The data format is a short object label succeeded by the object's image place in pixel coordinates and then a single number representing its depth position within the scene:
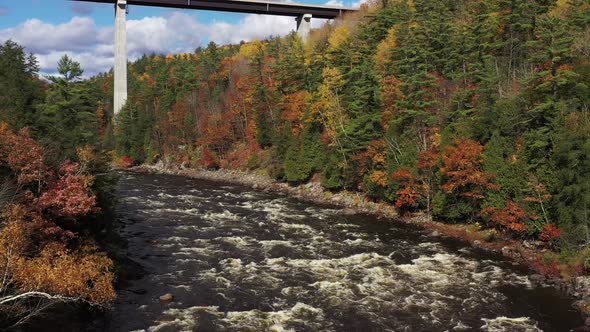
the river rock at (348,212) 46.72
